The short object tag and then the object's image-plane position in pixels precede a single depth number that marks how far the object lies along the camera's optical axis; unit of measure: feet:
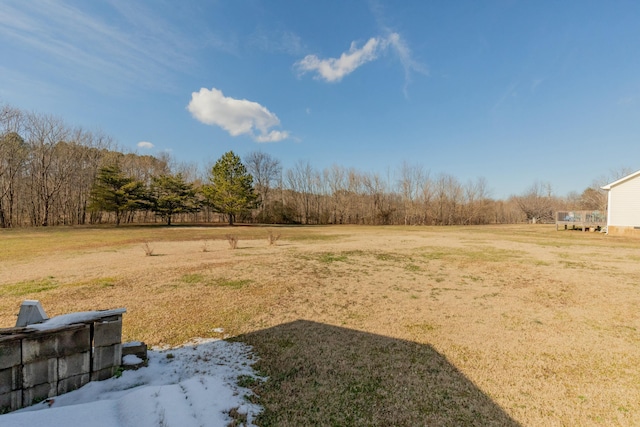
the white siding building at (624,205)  61.93
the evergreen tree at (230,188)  117.19
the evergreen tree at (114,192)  95.04
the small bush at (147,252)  34.13
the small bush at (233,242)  41.75
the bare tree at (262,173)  151.12
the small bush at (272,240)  46.01
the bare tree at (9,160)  87.92
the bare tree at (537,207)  190.70
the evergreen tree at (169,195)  107.96
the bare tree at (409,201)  154.81
